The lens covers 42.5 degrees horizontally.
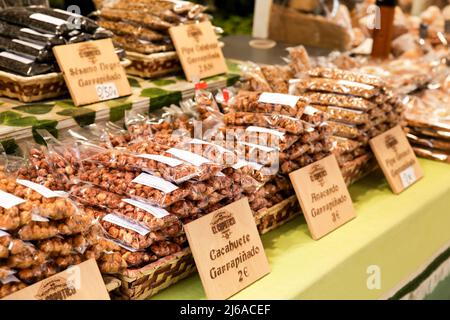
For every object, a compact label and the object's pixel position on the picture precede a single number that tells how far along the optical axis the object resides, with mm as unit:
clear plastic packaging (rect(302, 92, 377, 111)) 1807
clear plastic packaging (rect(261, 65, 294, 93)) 1952
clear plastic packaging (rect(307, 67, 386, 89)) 1880
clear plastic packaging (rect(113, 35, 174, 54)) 1955
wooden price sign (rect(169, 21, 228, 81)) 1986
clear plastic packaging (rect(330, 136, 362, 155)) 1730
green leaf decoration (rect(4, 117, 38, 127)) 1435
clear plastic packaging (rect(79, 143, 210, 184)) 1208
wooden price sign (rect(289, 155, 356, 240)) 1476
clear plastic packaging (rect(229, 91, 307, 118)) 1567
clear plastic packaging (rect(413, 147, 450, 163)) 2078
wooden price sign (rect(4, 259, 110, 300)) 976
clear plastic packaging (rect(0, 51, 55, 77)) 1586
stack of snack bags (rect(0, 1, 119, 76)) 1605
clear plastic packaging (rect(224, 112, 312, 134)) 1523
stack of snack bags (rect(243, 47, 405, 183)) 1792
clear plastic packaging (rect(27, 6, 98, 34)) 1698
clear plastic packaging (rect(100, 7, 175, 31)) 1978
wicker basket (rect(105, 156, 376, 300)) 1136
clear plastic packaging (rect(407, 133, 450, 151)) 2076
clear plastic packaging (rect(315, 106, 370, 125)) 1787
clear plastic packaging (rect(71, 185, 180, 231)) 1160
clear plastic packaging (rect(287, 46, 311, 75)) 2117
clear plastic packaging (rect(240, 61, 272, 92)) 1908
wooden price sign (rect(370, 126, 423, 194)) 1805
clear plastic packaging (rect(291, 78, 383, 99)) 1834
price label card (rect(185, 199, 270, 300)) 1173
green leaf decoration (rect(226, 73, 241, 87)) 2070
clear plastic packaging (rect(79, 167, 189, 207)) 1181
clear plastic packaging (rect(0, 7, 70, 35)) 1652
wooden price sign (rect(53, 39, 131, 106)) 1622
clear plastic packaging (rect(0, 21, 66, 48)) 1626
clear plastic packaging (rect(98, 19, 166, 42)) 1967
